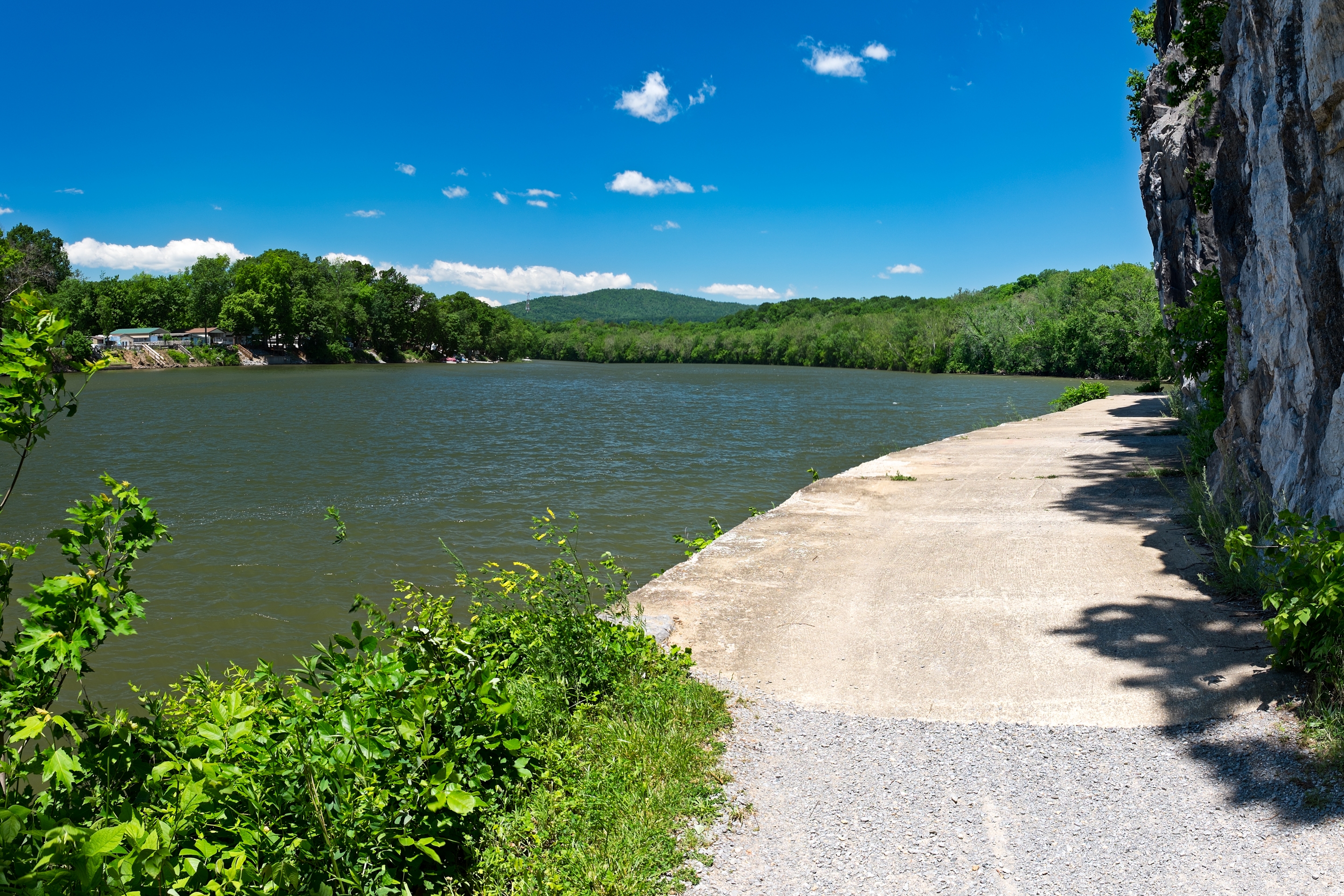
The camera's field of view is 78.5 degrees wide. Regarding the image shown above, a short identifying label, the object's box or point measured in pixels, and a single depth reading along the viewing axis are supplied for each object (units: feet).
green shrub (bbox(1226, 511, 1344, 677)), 14.78
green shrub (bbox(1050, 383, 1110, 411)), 103.44
